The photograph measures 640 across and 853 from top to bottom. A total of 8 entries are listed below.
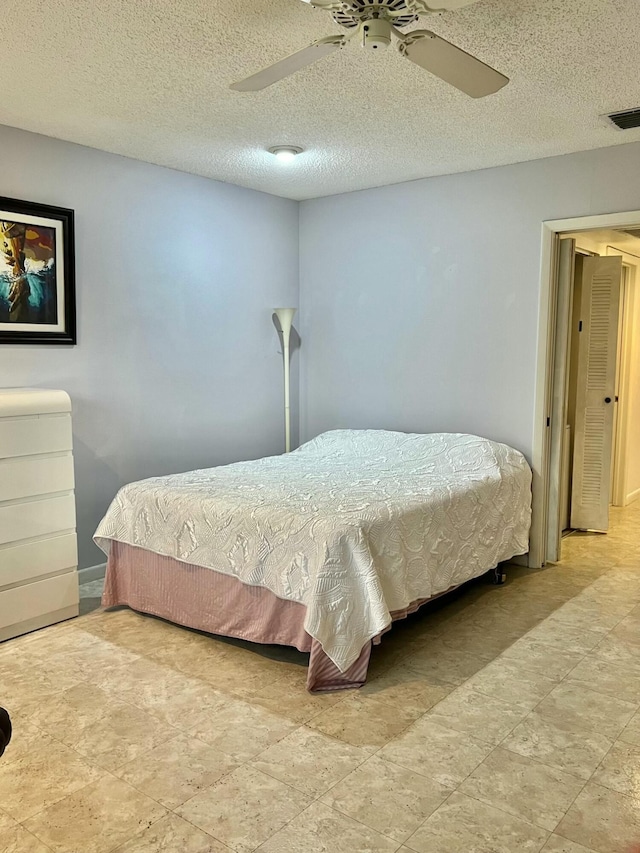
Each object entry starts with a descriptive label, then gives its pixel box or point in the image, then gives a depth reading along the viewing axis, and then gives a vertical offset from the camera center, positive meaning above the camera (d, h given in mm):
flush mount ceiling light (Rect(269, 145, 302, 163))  3766 +1151
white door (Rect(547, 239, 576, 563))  4125 -216
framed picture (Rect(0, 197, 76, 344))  3432 +420
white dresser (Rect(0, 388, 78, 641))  3061 -726
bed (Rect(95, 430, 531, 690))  2658 -825
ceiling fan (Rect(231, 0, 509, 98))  2008 +956
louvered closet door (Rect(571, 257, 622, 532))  4921 -230
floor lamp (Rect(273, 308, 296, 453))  4820 +183
